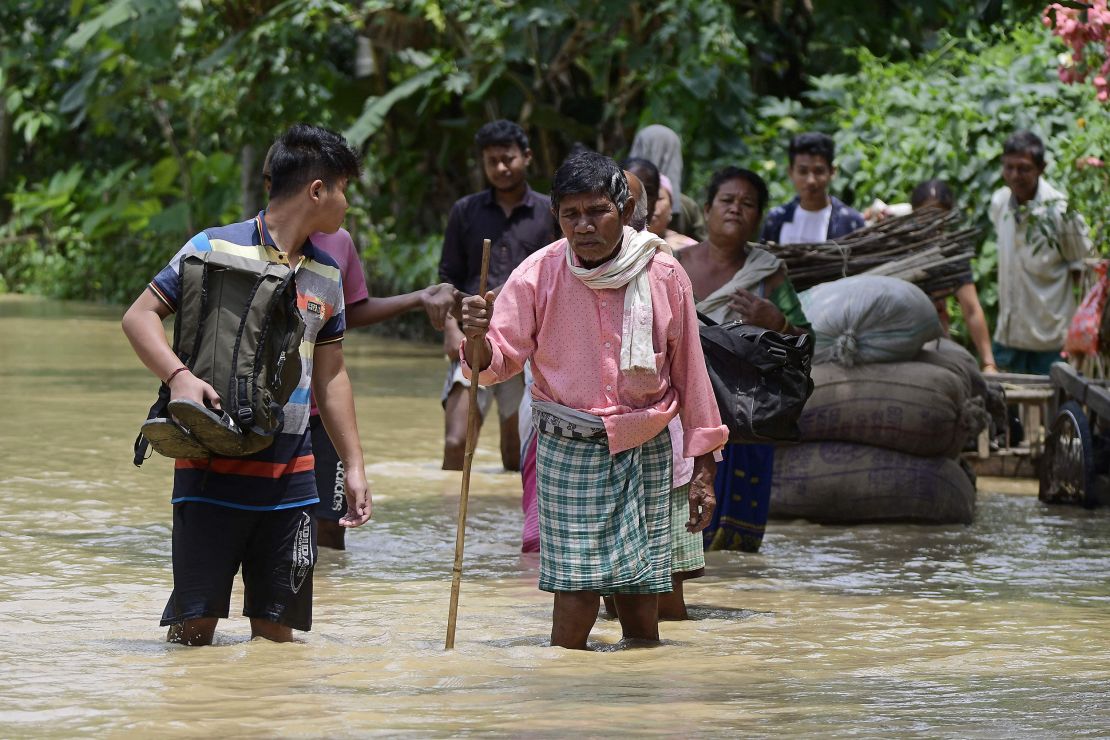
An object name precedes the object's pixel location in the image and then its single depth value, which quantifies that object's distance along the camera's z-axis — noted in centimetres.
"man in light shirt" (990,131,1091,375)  1843
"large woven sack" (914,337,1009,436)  1577
